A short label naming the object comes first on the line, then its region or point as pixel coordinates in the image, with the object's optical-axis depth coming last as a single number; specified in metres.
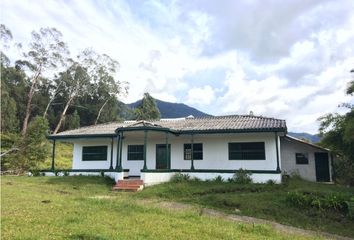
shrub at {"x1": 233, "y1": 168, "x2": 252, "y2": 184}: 18.31
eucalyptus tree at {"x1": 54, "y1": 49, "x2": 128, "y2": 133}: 48.25
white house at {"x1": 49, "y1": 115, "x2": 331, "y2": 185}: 19.19
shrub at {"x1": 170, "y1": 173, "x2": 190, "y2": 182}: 18.98
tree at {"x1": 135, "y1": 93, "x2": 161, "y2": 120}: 47.18
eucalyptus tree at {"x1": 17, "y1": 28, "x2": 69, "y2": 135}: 43.00
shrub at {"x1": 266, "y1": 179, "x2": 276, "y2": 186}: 17.73
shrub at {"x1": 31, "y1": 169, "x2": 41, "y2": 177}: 22.92
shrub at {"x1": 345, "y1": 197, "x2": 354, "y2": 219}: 11.56
